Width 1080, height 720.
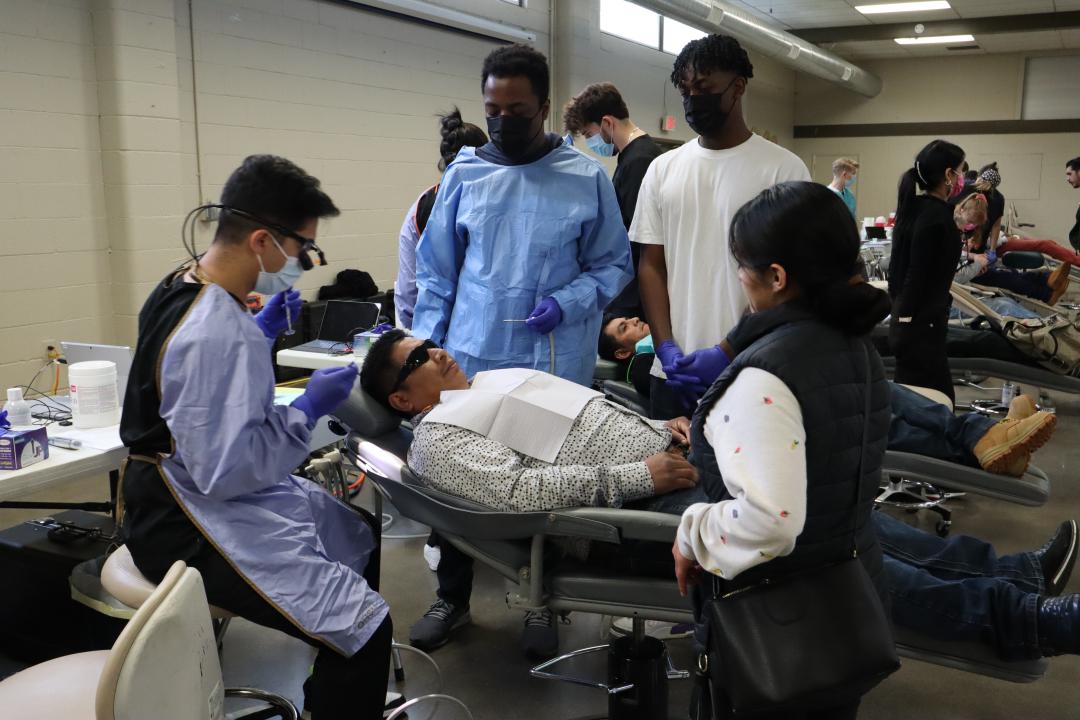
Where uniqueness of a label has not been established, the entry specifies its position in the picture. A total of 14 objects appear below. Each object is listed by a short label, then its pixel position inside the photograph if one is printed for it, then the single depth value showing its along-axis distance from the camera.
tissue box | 1.97
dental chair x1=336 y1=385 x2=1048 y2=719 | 1.72
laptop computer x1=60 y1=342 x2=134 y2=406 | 2.47
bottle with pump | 2.24
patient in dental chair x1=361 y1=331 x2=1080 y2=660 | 1.77
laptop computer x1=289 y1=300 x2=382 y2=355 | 3.67
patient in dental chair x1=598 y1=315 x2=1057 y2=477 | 2.39
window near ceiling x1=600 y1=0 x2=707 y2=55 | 8.20
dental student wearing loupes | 1.55
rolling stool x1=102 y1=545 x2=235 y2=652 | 1.66
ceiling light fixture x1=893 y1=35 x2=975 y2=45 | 10.56
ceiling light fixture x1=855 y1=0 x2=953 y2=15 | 8.98
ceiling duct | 7.07
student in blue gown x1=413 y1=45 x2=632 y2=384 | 2.31
